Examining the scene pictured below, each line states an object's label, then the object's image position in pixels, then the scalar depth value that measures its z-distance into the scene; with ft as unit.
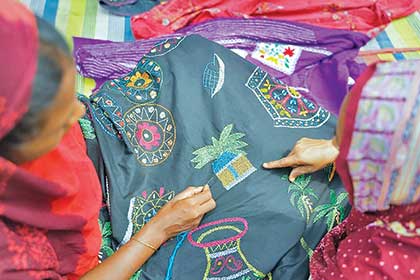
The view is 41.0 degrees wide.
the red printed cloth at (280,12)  6.56
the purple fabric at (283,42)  5.76
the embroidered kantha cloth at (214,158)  3.88
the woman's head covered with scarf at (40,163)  2.35
